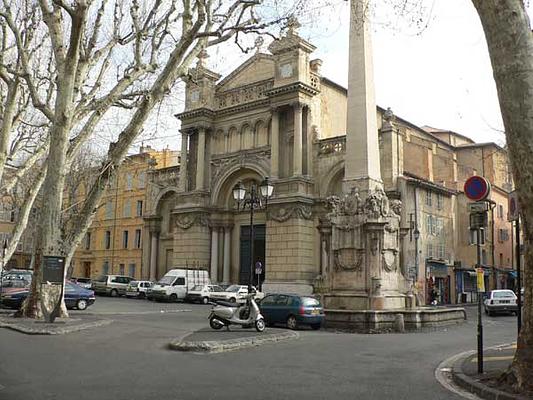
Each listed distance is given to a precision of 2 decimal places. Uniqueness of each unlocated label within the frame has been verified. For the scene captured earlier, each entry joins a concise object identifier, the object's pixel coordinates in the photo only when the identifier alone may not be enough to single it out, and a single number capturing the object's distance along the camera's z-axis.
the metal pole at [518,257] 9.61
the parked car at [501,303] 27.98
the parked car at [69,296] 23.78
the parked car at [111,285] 42.38
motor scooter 15.78
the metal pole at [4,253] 22.42
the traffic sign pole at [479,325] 8.88
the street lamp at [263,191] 20.80
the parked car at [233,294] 34.03
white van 35.88
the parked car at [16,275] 29.51
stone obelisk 19.16
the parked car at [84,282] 42.14
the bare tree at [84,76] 17.62
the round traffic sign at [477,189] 9.23
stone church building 36.56
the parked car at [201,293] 35.56
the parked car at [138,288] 40.78
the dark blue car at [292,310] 17.69
